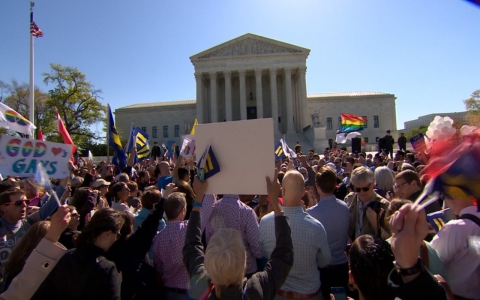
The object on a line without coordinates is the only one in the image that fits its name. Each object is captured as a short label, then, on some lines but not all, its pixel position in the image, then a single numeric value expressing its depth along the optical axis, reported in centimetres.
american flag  1758
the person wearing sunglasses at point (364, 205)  380
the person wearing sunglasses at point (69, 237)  361
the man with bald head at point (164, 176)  779
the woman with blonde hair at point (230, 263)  196
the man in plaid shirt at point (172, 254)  353
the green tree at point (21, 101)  3909
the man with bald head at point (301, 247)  306
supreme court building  5081
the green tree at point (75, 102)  4319
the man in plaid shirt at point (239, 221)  360
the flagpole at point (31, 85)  1565
